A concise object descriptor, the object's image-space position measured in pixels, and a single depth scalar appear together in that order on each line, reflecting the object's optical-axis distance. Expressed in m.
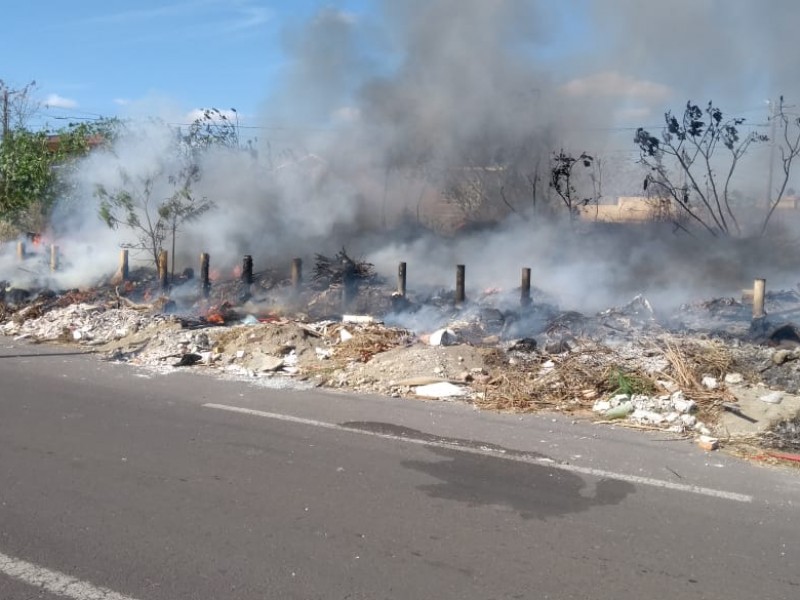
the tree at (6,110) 19.06
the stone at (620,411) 5.36
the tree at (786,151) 11.82
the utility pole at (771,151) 12.04
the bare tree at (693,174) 11.82
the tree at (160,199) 11.70
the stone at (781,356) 5.95
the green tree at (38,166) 13.22
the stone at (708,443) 4.64
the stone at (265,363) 6.97
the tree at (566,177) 12.77
